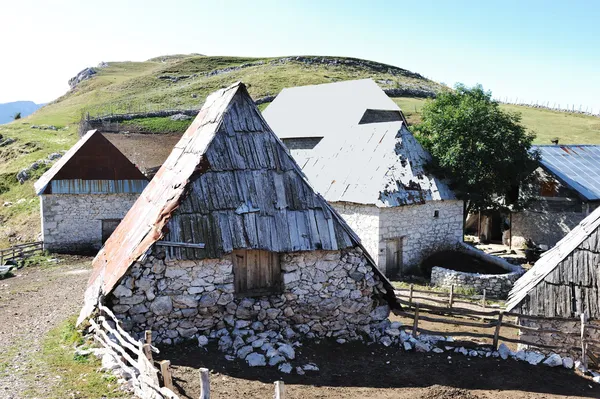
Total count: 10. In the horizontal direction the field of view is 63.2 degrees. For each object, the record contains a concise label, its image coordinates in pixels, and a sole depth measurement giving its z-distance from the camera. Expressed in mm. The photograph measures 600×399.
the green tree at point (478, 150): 21641
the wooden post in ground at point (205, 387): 6547
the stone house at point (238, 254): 9812
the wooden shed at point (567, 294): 11109
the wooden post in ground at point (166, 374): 6996
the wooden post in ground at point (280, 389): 6176
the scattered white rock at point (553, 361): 10352
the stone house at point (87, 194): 24312
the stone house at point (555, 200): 24500
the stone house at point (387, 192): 19750
